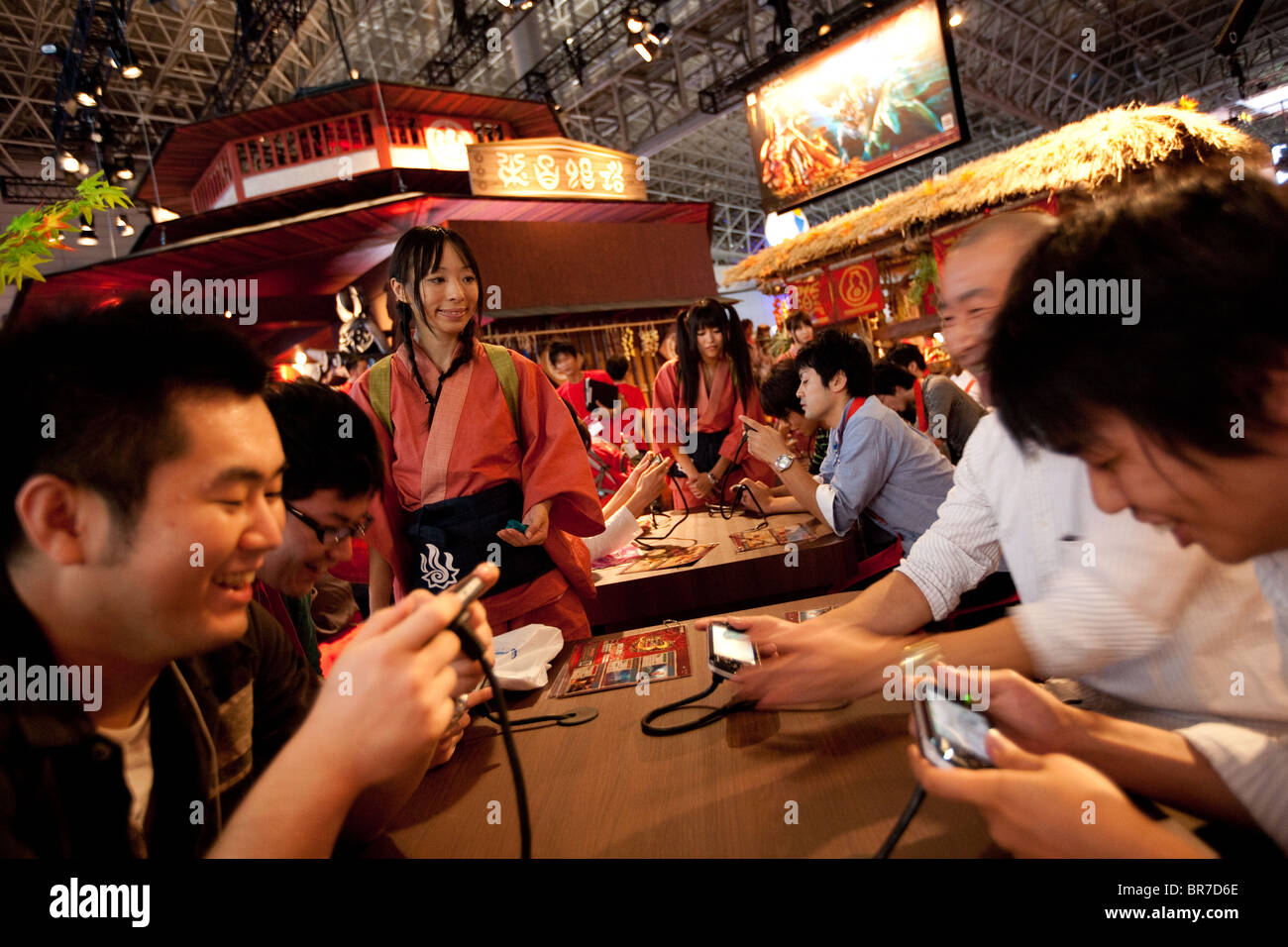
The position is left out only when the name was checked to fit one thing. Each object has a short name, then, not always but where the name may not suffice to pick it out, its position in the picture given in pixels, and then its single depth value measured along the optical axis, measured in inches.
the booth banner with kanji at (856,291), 318.3
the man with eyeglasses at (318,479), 53.6
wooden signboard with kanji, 269.3
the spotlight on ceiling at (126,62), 335.3
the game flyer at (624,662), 56.2
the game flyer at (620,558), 106.8
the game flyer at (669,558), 97.8
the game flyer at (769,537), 100.5
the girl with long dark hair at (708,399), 157.9
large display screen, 269.6
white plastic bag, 55.7
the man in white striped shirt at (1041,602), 38.5
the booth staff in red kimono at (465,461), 76.8
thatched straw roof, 202.8
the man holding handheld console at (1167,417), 25.5
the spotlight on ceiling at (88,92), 352.5
